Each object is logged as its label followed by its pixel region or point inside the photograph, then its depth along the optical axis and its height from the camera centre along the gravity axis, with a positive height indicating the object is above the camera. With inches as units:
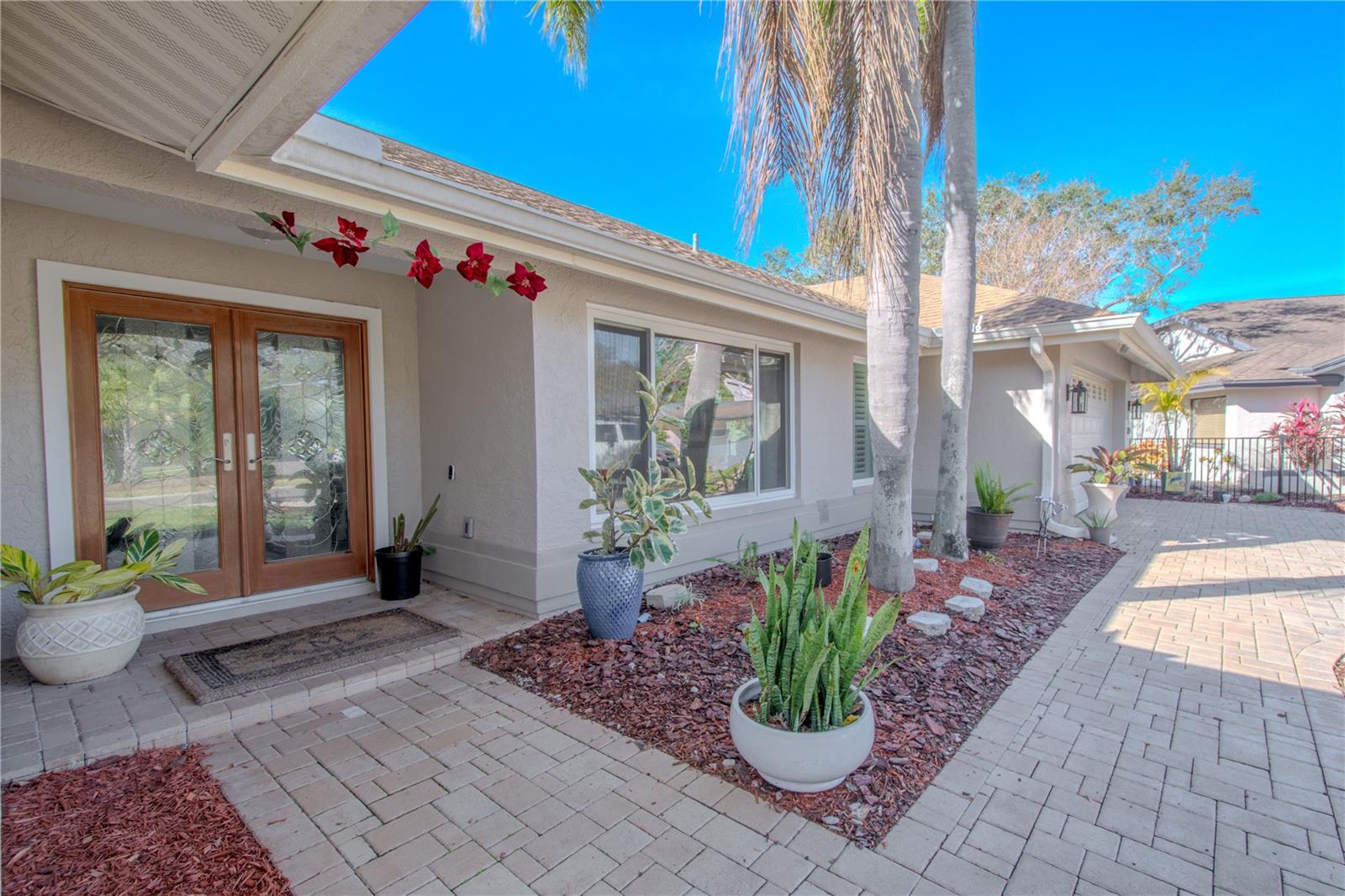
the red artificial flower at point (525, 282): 122.6 +31.0
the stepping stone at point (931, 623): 158.1 -53.8
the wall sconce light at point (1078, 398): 322.7 +15.6
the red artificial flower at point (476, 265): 111.0 +31.6
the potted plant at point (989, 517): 258.2 -40.6
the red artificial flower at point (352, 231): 103.1 +35.4
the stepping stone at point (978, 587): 192.9 -54.0
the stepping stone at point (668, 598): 176.7 -51.9
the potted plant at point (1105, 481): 306.8 -29.8
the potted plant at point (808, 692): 88.0 -42.5
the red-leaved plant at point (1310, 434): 460.1 -8.3
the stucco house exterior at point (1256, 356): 539.2 +70.8
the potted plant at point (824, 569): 190.5 -46.8
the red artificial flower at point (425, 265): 106.7 +30.3
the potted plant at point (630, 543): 147.9 -29.5
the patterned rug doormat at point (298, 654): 126.1 -54.3
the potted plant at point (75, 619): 120.5 -39.7
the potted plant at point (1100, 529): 289.1 -51.8
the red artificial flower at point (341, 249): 103.3 +32.3
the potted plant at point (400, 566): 186.1 -43.6
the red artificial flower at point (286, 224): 105.5 +37.9
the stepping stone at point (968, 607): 172.6 -54.1
